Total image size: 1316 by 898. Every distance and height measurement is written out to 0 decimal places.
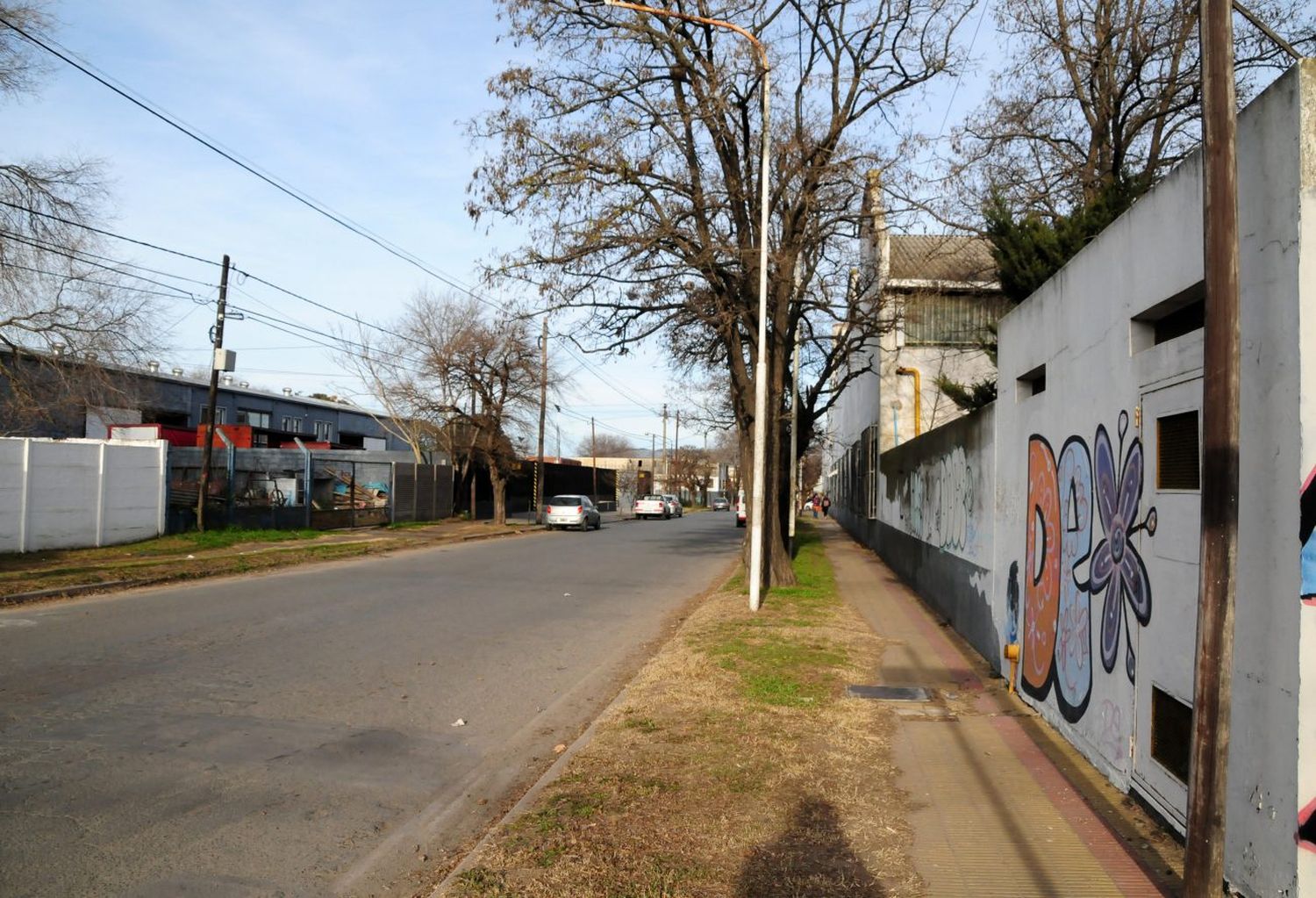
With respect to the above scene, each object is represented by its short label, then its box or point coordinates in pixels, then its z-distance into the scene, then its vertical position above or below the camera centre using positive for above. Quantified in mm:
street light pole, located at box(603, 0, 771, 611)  13453 +1049
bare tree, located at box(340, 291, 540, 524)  36375 +3395
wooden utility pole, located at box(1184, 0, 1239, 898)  3539 +73
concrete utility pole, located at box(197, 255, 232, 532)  23344 +1434
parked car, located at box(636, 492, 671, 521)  55875 -1475
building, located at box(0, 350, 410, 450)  34312 +2760
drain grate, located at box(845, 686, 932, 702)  8430 -1808
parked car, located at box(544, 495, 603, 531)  38031 -1308
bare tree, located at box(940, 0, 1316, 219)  17312 +7473
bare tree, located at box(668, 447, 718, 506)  95750 +1422
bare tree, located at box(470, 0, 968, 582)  14789 +4818
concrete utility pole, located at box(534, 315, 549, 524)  38188 +4010
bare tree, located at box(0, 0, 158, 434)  19031 +2674
